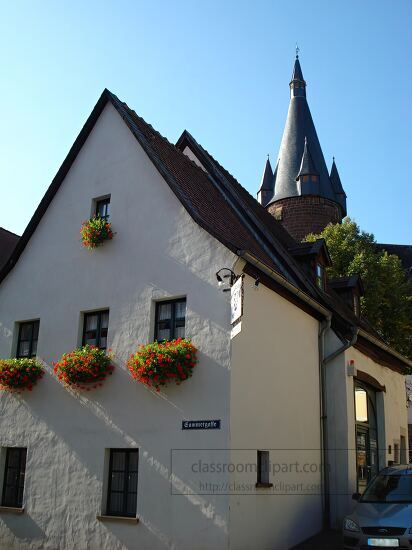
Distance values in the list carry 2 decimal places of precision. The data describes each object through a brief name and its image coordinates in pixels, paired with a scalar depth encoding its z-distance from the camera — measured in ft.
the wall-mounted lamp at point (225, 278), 35.75
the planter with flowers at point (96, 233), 42.29
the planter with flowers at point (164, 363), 34.73
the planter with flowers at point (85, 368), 38.37
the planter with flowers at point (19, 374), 42.11
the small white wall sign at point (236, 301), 32.37
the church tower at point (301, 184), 141.38
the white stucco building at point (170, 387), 34.30
